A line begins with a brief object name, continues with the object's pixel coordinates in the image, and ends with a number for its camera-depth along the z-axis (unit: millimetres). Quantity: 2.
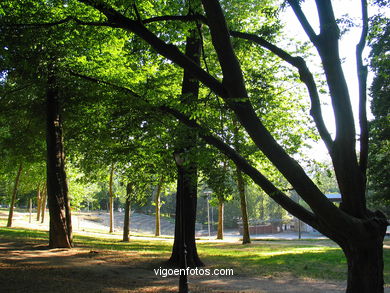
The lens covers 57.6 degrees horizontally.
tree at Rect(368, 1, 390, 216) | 20734
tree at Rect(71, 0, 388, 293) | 5770
